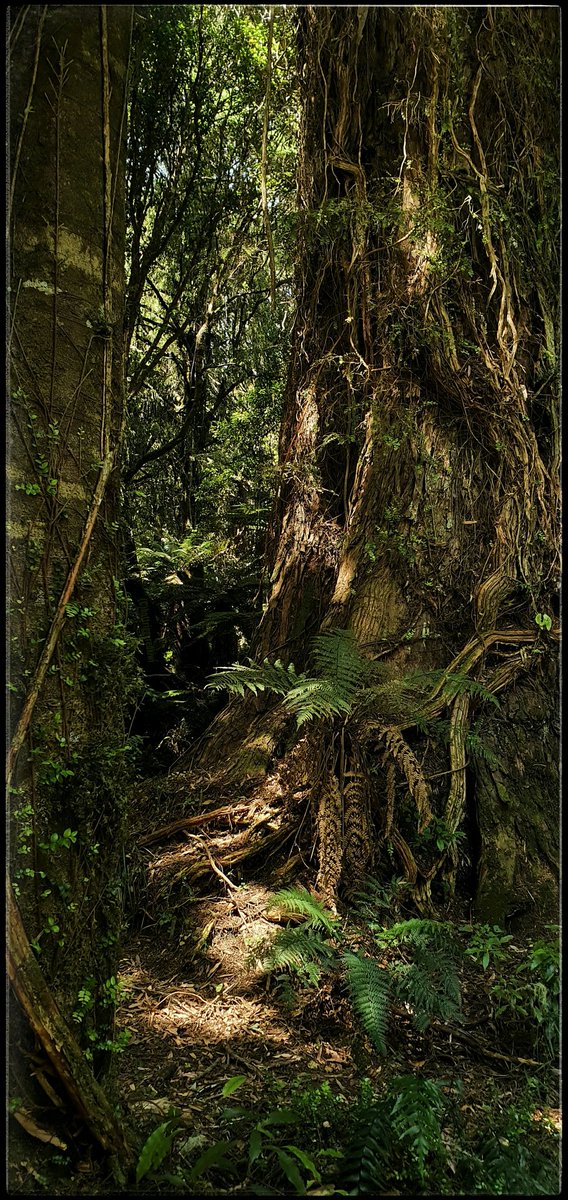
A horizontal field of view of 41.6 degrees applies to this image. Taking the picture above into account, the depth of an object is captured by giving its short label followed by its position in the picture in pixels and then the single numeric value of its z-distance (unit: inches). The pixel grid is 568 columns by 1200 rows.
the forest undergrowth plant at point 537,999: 103.3
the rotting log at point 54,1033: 68.5
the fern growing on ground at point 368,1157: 73.9
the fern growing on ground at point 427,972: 101.0
